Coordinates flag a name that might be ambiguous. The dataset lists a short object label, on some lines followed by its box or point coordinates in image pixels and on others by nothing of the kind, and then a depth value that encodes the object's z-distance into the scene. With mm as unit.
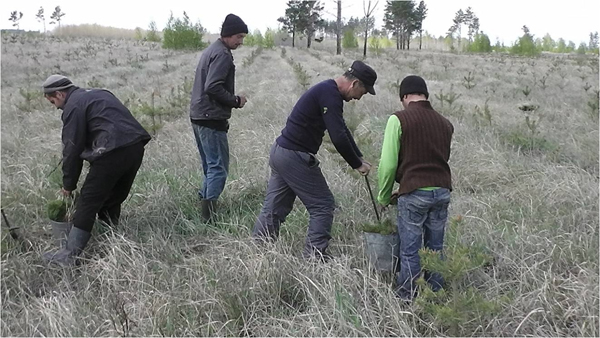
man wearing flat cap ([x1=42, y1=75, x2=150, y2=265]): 3619
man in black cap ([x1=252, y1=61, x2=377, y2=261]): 3275
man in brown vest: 2902
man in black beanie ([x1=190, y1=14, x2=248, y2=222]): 4246
